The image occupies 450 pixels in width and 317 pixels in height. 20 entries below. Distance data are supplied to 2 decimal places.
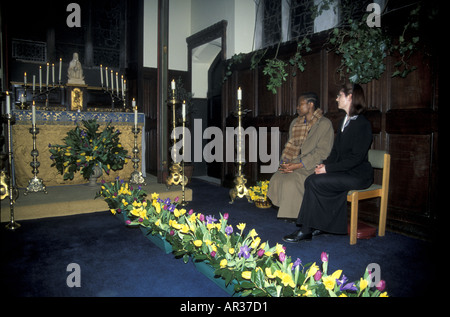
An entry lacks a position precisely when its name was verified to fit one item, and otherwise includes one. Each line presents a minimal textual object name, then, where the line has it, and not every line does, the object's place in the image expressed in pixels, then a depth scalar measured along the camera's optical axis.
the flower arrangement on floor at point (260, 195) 4.83
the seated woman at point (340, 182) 3.34
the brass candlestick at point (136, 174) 5.26
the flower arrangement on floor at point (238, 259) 1.79
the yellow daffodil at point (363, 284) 1.67
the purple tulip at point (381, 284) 1.65
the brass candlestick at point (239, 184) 5.13
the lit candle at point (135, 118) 5.00
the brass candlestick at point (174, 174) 5.06
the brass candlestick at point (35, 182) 4.57
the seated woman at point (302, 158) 3.79
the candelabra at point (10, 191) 3.59
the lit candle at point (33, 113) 4.34
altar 4.91
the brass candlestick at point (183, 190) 4.84
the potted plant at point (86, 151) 4.77
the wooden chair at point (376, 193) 3.28
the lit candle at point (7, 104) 3.92
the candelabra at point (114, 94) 7.58
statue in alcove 6.50
